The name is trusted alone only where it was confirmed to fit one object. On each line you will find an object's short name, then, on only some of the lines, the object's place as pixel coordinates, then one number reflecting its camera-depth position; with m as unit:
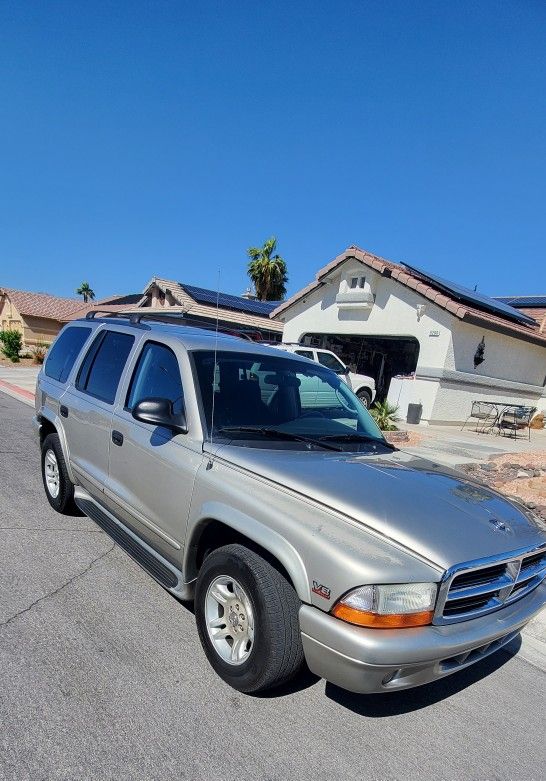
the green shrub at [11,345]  30.40
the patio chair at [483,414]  14.14
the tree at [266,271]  37.38
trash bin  14.11
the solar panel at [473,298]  14.59
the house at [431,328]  14.02
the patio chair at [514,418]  13.61
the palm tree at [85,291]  79.00
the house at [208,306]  21.98
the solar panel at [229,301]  23.56
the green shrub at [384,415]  11.27
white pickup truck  13.48
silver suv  1.93
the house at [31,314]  39.75
